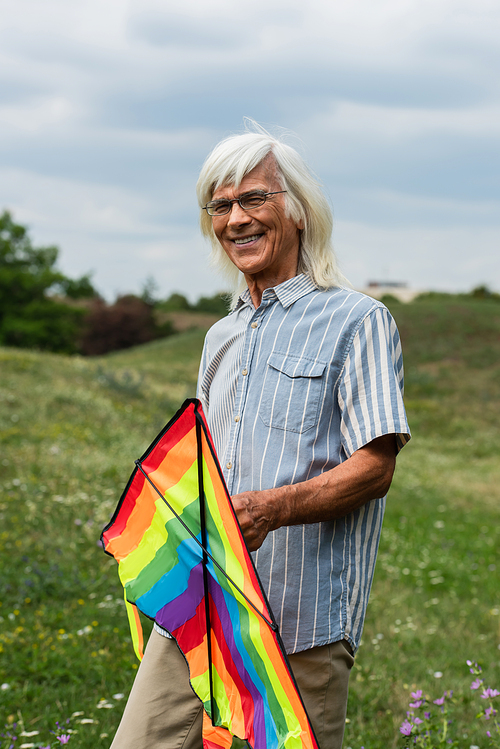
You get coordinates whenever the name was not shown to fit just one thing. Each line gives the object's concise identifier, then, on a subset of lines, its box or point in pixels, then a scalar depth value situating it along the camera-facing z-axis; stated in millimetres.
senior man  1713
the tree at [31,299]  45500
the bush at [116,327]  54000
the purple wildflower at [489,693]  2308
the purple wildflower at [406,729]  2285
